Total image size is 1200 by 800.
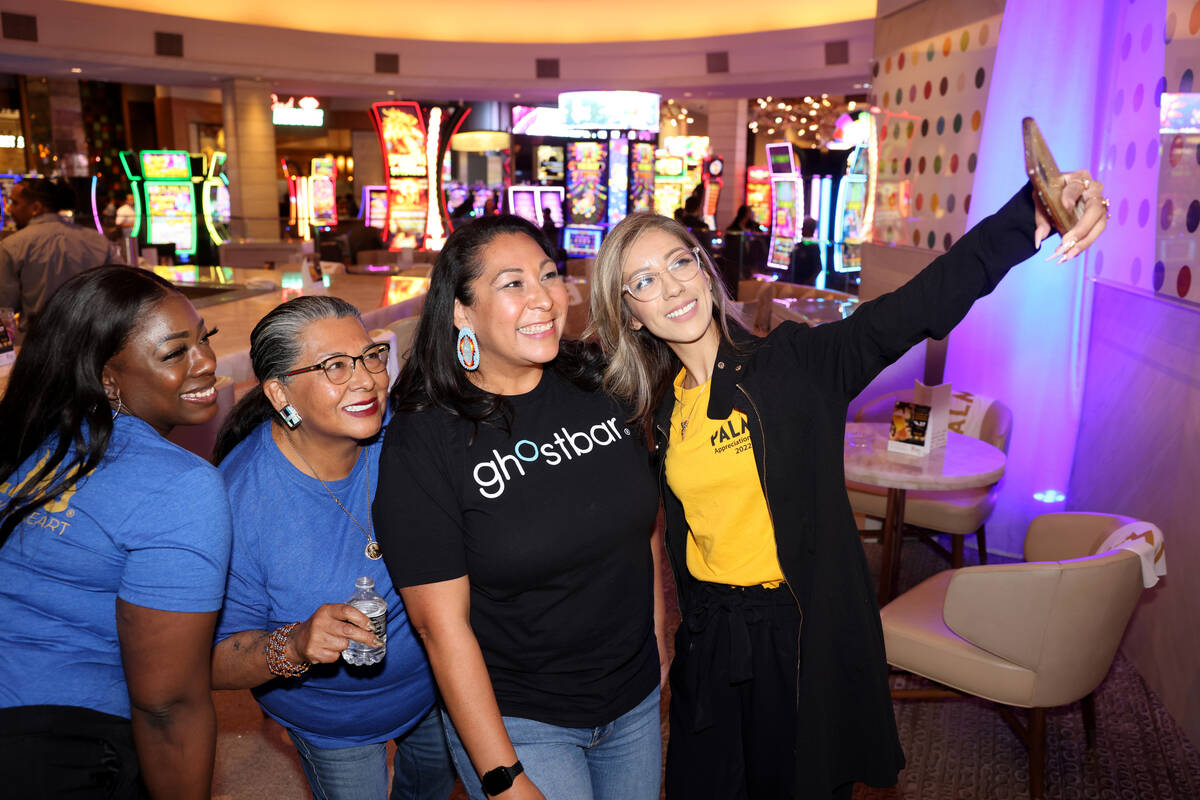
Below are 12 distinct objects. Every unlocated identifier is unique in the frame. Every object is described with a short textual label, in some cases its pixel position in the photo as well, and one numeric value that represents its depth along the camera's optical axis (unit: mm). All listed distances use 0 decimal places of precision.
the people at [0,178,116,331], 4898
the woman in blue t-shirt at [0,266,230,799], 1262
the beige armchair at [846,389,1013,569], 3686
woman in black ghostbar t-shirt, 1427
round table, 3285
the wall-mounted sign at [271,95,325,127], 15844
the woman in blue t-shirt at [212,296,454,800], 1509
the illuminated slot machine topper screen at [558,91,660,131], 12172
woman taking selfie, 1650
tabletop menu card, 3520
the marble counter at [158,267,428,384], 3682
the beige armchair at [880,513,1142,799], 2365
